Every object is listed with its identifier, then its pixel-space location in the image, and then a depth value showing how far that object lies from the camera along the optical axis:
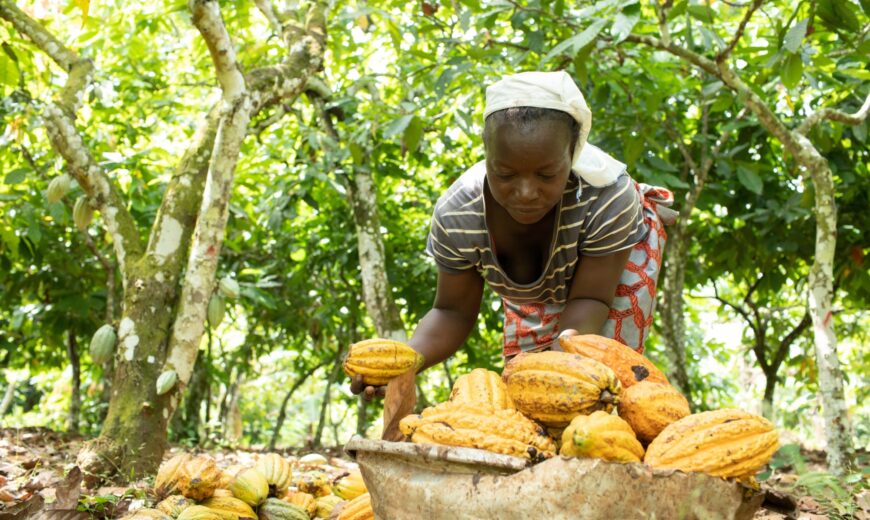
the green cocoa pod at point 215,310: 3.62
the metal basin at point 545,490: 1.25
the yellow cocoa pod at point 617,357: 1.71
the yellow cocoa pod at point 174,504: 2.33
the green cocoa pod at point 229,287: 3.51
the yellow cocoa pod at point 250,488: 2.43
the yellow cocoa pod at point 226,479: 2.49
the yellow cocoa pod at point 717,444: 1.35
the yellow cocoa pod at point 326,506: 2.54
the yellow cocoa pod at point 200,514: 2.21
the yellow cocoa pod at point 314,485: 2.80
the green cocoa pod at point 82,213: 3.73
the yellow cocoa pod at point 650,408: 1.54
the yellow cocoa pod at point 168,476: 2.42
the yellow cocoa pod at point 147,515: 2.17
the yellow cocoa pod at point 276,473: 2.54
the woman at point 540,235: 1.97
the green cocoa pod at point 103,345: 3.46
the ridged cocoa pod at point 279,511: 2.39
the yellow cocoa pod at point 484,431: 1.43
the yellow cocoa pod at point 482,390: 1.61
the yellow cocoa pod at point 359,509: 2.02
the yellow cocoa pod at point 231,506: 2.36
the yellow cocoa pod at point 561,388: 1.54
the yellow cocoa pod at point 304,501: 2.54
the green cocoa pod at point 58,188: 3.86
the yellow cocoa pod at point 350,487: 2.52
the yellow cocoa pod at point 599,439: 1.34
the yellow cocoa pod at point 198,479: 2.36
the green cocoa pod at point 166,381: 3.13
